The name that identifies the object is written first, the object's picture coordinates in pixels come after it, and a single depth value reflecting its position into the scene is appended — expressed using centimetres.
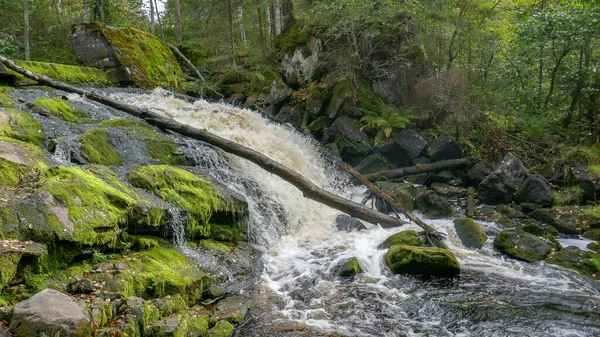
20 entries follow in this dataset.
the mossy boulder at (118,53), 1769
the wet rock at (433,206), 1102
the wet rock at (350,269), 750
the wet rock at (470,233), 902
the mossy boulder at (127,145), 854
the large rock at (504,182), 1153
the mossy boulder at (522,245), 812
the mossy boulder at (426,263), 735
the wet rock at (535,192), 1098
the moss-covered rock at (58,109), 983
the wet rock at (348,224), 995
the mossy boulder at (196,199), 746
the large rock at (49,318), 371
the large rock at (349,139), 1464
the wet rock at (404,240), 850
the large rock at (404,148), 1403
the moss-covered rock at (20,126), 777
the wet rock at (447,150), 1359
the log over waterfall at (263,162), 938
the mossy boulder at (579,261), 745
